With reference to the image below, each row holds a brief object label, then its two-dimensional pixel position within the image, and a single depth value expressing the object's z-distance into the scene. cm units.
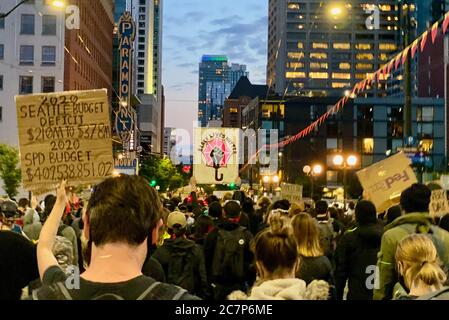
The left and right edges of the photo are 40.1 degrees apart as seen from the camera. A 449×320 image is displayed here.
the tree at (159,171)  7969
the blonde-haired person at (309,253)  608
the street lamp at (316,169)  3327
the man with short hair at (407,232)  588
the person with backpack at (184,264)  720
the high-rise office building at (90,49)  6269
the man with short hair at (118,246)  264
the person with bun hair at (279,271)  367
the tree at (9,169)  4869
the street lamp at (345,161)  2381
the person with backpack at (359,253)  711
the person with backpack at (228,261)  773
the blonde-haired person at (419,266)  409
